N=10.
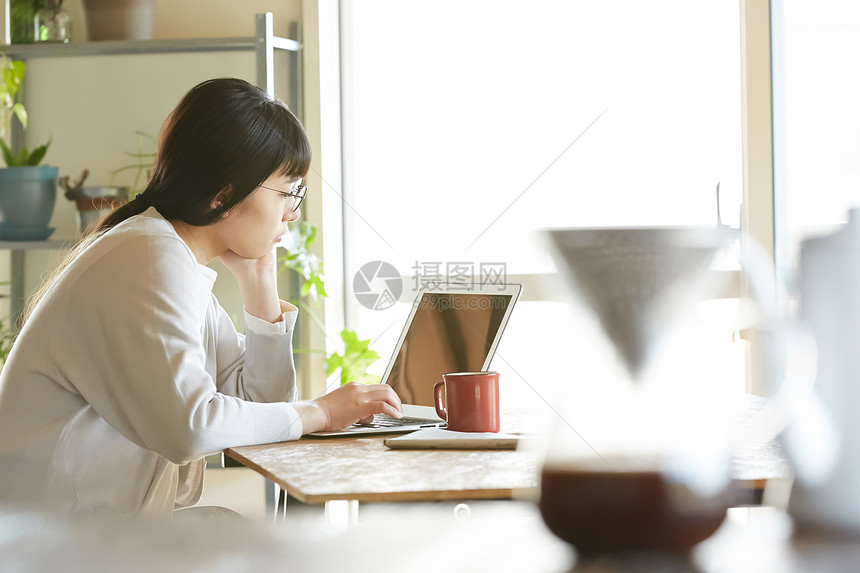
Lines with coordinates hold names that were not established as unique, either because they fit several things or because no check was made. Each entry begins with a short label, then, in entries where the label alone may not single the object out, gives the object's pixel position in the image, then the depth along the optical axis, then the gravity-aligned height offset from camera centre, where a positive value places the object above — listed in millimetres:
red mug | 3582 -95
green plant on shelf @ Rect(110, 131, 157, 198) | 5044 +523
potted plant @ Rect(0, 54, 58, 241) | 4924 +428
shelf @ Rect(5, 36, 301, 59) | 4916 +848
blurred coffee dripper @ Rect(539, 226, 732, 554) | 1893 -35
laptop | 3788 -15
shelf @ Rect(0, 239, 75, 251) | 4956 +248
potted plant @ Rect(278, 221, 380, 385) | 4936 +92
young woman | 3470 -6
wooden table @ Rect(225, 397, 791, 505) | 3219 -154
